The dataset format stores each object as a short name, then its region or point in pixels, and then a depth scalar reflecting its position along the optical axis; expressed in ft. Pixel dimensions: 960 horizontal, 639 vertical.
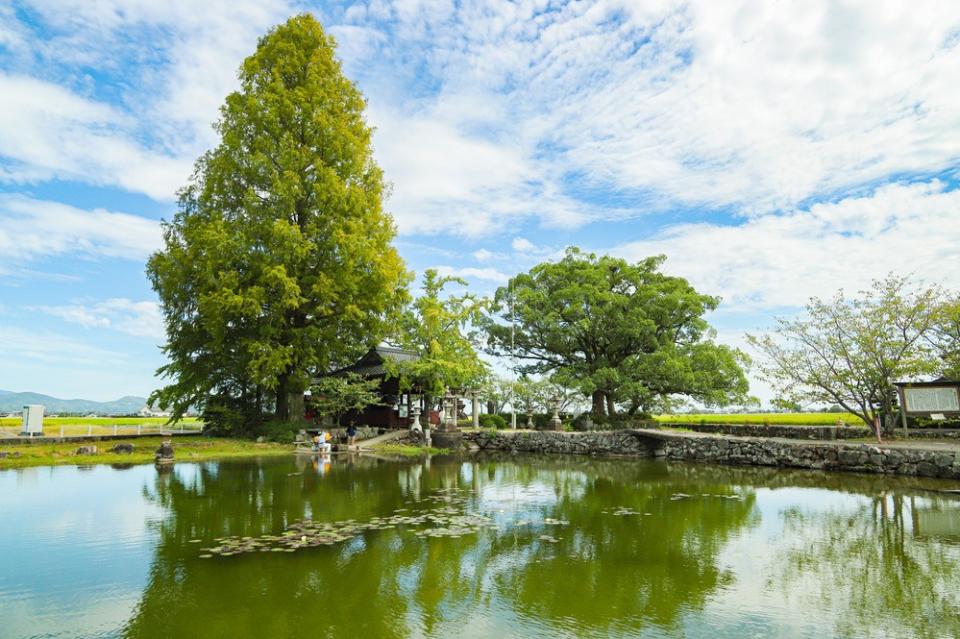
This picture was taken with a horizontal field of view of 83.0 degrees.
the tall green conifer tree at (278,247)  66.90
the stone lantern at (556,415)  84.33
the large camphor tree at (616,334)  79.41
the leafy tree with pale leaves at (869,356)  59.31
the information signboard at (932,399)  55.57
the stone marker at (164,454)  52.23
